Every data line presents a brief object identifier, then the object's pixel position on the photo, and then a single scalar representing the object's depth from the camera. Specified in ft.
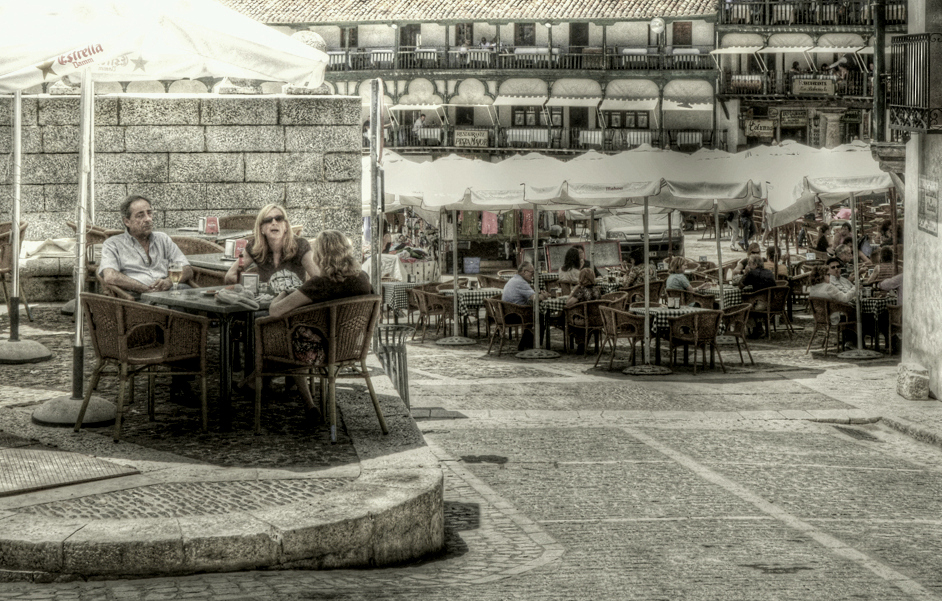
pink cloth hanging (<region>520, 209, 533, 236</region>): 114.93
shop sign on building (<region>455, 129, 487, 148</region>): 179.63
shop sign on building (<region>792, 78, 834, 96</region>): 172.45
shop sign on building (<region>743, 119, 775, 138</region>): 175.94
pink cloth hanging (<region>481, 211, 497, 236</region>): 113.39
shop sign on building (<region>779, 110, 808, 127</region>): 177.58
